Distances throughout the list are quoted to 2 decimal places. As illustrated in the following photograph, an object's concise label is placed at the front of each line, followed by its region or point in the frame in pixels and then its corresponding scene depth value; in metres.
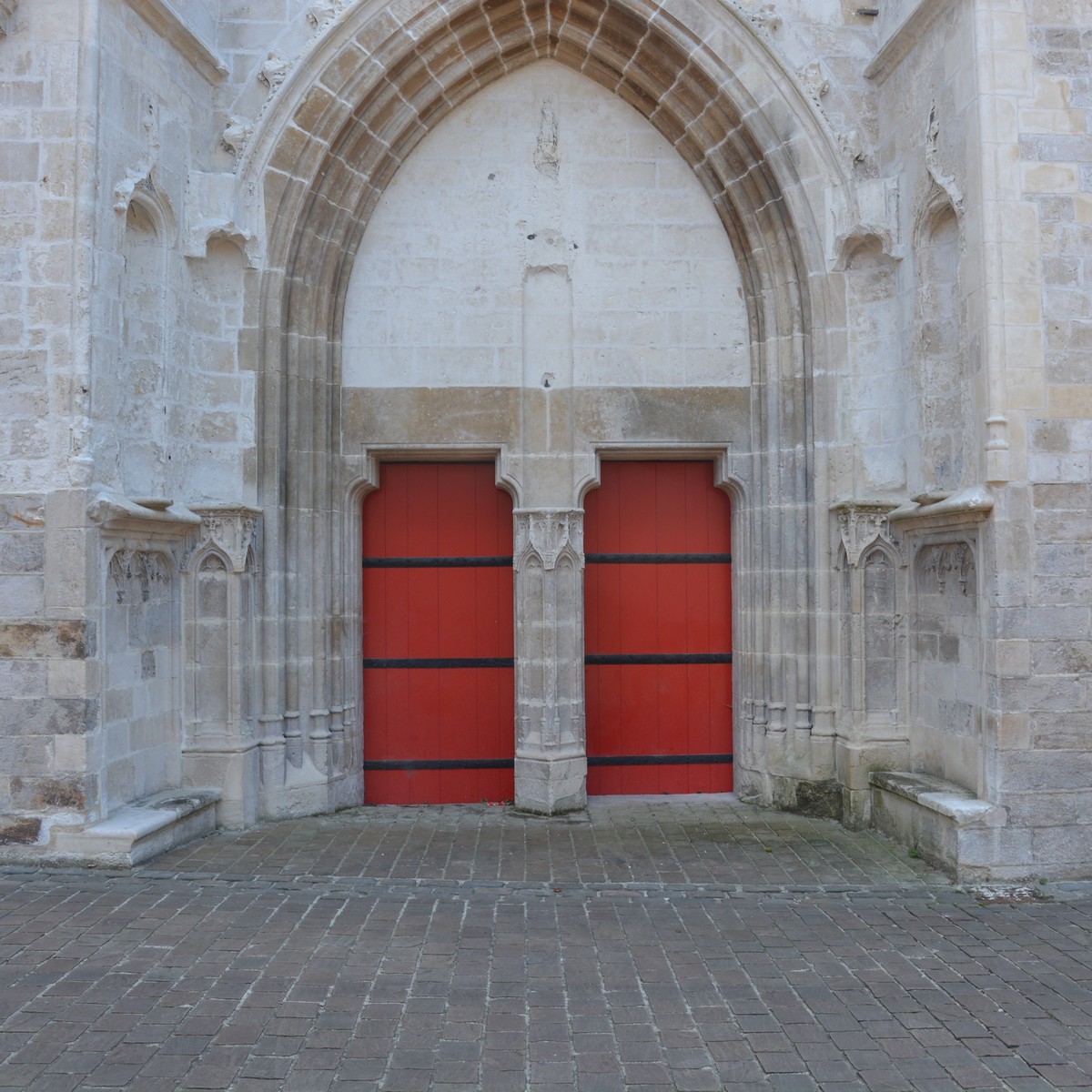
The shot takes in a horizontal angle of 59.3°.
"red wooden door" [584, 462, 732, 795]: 6.45
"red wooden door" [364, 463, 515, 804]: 6.41
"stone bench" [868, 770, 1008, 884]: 4.57
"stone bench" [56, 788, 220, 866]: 4.69
